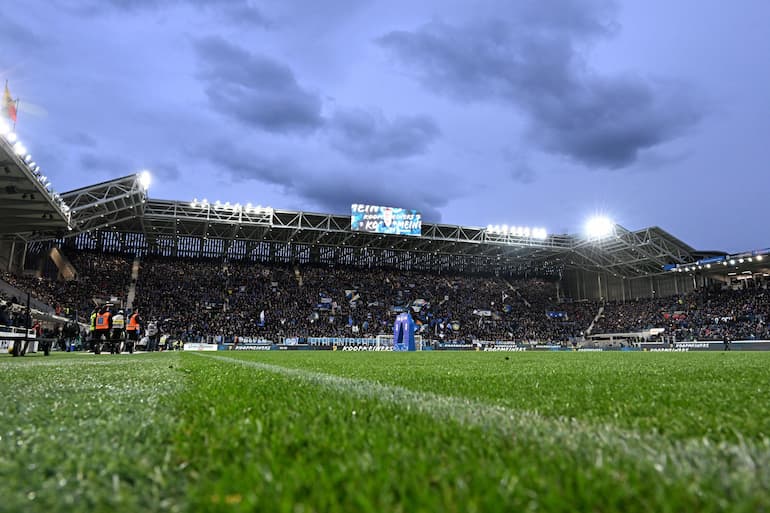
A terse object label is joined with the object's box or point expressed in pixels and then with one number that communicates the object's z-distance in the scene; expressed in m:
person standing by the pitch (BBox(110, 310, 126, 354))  14.48
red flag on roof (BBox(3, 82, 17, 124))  17.42
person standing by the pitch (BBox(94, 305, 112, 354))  13.80
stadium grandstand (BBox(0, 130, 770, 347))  33.44
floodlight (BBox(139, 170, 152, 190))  27.12
